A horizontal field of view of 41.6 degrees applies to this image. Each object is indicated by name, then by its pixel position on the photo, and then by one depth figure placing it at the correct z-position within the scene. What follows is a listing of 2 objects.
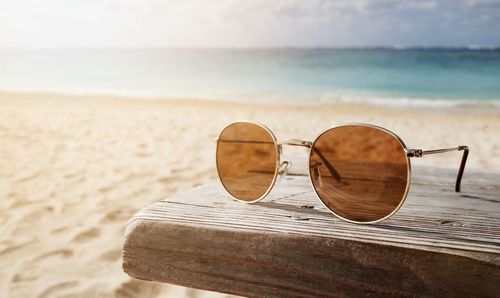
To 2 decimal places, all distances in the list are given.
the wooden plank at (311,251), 0.27
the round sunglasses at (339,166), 0.31
